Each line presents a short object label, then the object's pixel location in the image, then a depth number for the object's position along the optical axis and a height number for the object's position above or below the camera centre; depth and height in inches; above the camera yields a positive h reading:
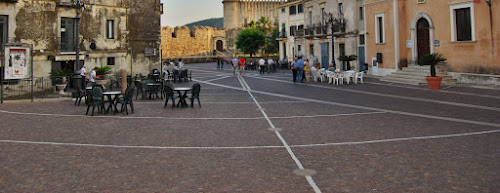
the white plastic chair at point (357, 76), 970.9 +7.6
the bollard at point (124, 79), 739.8 +7.2
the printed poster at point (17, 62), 658.2 +35.8
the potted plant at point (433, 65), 794.8 +26.2
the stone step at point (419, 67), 957.8 +26.2
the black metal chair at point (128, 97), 534.9 -17.7
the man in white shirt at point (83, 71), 781.8 +22.7
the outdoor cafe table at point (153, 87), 706.2 -7.3
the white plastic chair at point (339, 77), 961.0 +6.0
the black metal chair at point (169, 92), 598.1 -13.6
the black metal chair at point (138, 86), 738.3 -5.6
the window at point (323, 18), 1579.2 +232.7
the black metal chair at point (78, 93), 624.7 -13.8
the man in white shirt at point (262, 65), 1456.0 +54.9
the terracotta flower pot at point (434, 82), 792.9 -7.2
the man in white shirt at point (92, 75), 782.2 +15.9
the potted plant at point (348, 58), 1254.3 +63.5
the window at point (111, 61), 1045.8 +55.2
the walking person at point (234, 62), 1438.2 +65.7
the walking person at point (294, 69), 1023.5 +27.5
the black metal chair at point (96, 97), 532.7 -17.0
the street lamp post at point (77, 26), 695.7 +98.0
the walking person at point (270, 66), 1507.1 +53.7
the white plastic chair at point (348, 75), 965.2 +10.3
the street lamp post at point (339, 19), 1440.0 +206.9
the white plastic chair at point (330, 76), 989.5 +9.1
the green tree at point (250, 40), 2603.3 +253.1
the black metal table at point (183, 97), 599.2 -21.0
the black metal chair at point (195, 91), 600.4 -13.6
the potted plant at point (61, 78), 766.5 +11.5
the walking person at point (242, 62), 1386.6 +61.4
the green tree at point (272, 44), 2751.0 +239.6
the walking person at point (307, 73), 1019.1 +17.3
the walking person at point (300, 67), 1019.5 +31.9
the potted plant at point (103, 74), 943.0 +21.7
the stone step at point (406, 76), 932.1 +6.0
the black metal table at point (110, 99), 539.6 -19.0
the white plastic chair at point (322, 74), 1060.7 +15.0
